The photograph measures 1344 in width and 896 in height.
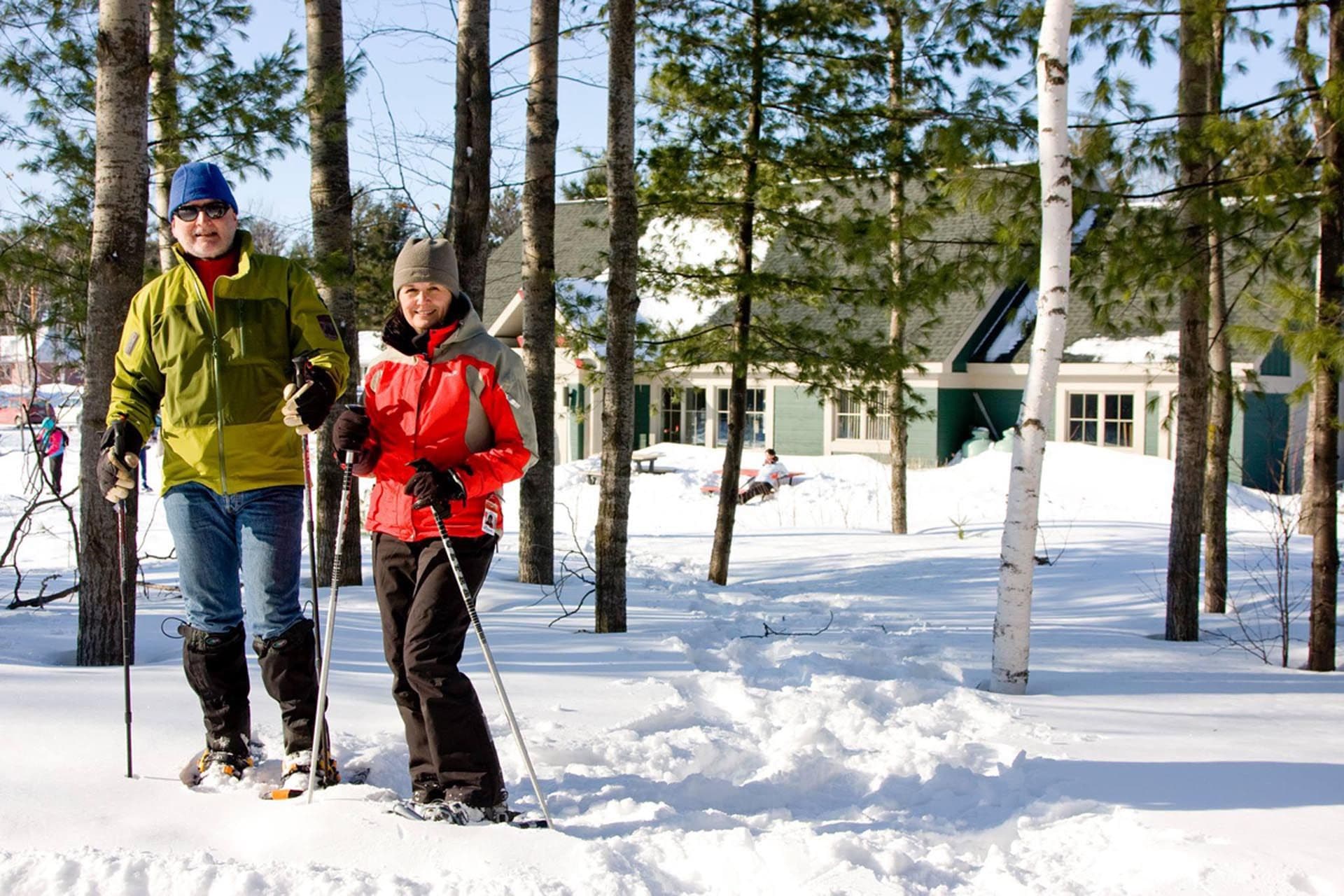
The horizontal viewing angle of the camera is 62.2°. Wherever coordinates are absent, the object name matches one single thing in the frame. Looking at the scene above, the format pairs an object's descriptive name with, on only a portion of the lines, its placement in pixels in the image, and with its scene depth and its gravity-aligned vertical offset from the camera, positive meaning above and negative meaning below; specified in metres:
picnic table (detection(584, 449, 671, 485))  23.92 -0.89
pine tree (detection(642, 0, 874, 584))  11.02 +3.03
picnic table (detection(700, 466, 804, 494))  21.66 -1.13
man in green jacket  3.75 -0.09
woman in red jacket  3.59 -0.16
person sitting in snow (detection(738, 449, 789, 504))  21.55 -1.13
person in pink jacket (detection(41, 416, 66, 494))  10.56 -0.46
